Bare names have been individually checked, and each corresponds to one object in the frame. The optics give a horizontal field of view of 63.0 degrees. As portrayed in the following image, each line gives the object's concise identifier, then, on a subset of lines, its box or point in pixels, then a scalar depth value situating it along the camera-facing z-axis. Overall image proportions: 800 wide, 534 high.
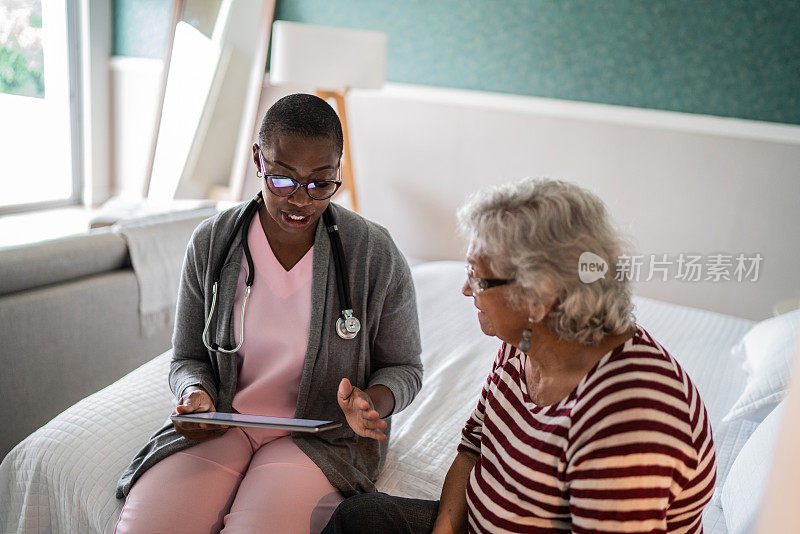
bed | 1.28
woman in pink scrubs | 1.19
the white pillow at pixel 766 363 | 1.62
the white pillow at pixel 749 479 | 1.21
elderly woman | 0.82
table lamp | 3.00
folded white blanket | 2.15
